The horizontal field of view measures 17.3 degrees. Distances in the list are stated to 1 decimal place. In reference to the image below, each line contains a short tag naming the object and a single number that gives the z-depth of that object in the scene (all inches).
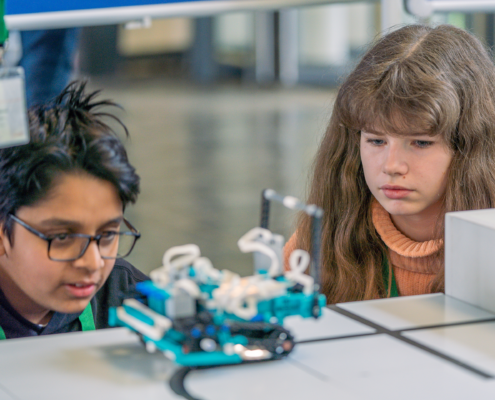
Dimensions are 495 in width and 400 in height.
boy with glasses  72.0
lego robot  60.1
